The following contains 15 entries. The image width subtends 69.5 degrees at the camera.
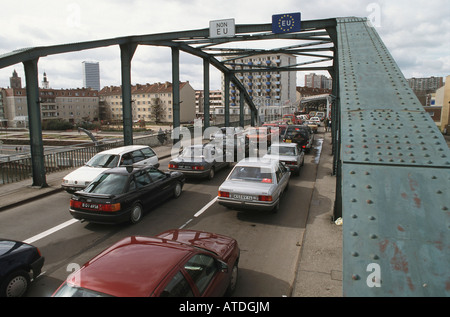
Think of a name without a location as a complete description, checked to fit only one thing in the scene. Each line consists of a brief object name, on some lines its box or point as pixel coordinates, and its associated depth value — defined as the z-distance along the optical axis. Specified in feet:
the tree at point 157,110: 316.38
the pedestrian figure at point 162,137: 81.91
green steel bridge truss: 6.38
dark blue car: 15.81
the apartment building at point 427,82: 548.19
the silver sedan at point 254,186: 27.84
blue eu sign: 52.00
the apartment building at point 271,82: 370.32
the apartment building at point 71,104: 328.08
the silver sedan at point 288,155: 45.92
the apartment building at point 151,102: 321.93
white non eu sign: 53.93
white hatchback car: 34.24
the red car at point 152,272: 10.52
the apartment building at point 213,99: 450.87
